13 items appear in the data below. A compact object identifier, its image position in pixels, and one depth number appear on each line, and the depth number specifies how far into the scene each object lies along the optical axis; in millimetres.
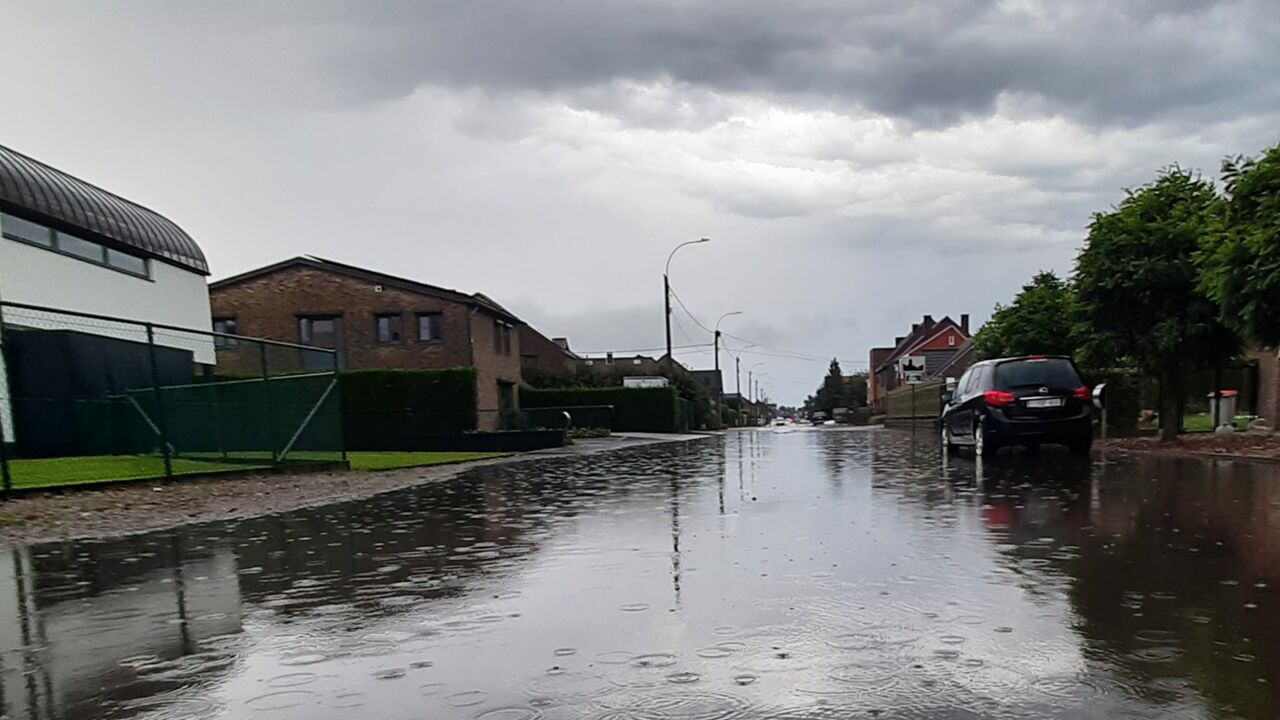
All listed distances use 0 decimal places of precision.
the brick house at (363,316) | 34406
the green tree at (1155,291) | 15156
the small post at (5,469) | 10422
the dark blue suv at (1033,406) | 13203
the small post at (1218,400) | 18391
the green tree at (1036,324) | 22969
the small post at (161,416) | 13159
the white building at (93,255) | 23875
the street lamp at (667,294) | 41312
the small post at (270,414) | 15586
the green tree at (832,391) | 129625
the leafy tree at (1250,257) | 11633
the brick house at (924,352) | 80438
